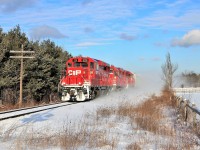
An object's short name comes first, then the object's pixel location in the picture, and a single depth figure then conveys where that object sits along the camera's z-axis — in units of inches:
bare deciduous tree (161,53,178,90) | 2675.7
